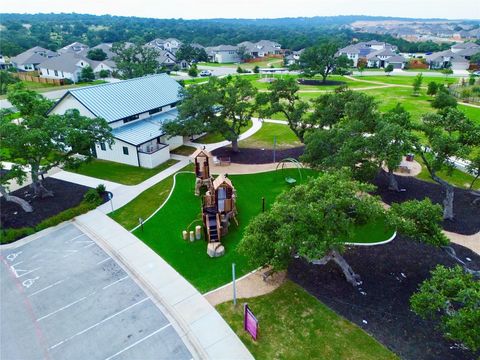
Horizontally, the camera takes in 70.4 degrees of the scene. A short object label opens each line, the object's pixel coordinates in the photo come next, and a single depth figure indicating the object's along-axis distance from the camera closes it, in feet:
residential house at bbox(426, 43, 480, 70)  345.92
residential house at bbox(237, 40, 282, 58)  435.12
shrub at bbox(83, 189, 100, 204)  89.30
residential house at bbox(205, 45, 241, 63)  409.49
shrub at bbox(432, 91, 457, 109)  157.69
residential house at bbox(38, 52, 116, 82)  276.82
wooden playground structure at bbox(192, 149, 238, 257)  71.58
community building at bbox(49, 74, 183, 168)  115.24
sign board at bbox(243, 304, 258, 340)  49.75
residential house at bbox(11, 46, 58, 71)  310.86
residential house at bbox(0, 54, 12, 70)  324.54
